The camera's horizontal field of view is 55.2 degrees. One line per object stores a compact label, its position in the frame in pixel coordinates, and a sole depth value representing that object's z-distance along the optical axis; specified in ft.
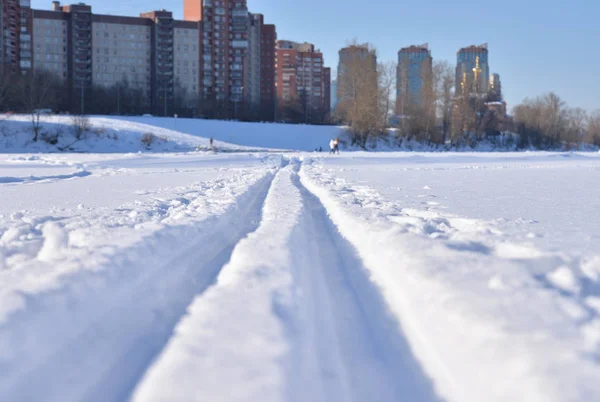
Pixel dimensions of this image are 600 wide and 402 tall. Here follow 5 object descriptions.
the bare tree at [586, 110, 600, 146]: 284.61
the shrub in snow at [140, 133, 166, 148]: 159.63
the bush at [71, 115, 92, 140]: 155.84
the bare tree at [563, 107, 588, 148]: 262.00
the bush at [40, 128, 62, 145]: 150.20
